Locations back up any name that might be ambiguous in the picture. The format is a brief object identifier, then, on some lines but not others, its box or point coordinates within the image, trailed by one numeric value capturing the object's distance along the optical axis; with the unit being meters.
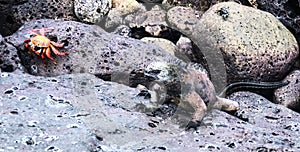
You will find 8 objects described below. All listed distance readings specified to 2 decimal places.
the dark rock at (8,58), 4.86
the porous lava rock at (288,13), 7.05
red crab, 5.14
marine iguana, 3.88
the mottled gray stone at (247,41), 6.23
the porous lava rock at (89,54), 5.11
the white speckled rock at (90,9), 7.06
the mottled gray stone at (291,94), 6.33
